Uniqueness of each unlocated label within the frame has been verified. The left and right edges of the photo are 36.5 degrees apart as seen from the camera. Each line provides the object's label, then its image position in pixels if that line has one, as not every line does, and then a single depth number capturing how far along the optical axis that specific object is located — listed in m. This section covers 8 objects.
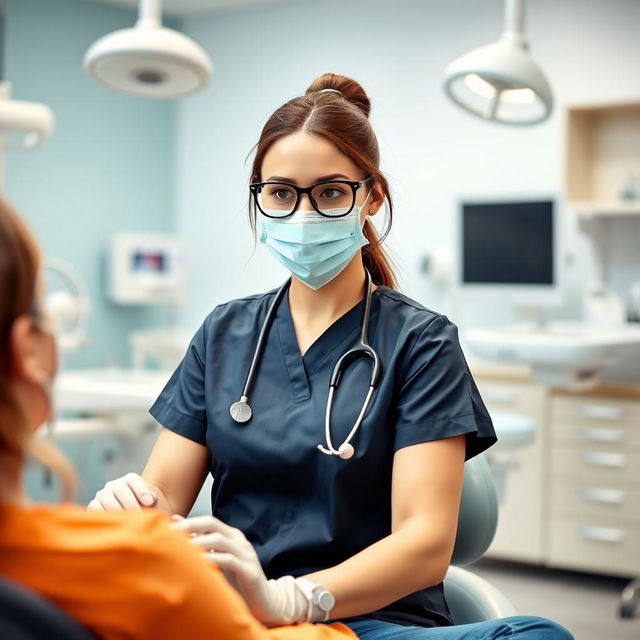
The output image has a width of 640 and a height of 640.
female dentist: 1.24
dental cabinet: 3.21
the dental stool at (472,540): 1.43
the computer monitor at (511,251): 3.45
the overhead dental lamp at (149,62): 2.37
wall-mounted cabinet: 3.49
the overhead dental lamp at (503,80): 2.27
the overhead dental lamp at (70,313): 3.50
